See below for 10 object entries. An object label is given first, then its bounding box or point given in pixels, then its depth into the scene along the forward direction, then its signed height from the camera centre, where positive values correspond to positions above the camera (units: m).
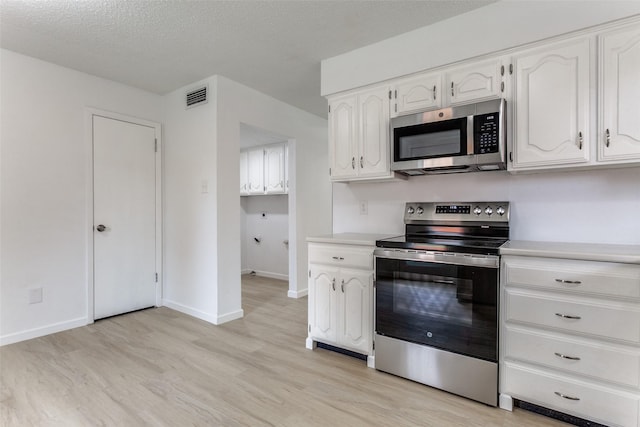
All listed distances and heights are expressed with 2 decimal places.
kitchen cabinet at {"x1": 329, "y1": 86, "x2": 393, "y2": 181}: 2.59 +0.62
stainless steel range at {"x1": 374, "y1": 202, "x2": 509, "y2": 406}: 1.90 -0.58
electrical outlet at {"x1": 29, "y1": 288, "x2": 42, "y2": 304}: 2.90 -0.77
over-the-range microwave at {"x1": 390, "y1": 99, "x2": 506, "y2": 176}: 2.06 +0.48
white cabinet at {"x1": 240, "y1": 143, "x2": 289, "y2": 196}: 5.01 +0.64
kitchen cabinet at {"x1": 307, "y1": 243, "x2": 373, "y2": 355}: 2.37 -0.66
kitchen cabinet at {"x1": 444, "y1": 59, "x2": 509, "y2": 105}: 2.12 +0.87
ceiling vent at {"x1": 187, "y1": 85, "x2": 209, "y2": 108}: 3.35 +1.19
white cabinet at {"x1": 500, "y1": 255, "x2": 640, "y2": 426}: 1.59 -0.67
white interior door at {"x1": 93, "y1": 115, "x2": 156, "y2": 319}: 3.35 -0.07
